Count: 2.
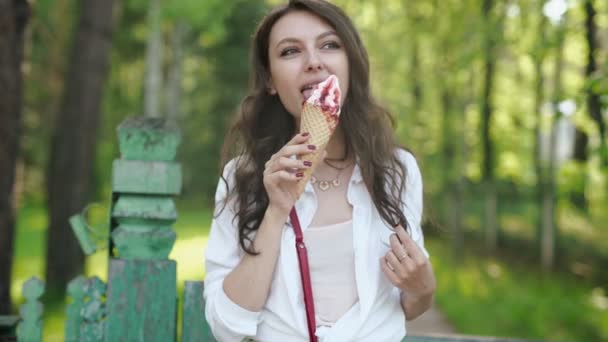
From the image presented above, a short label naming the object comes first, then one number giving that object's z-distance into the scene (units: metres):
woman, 2.23
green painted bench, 2.60
